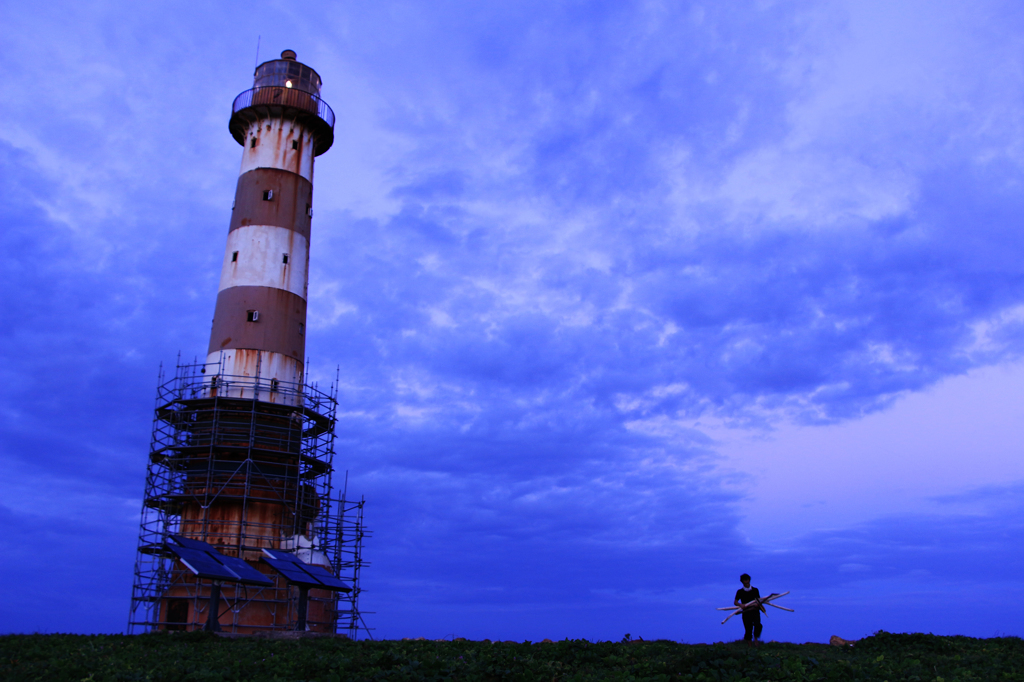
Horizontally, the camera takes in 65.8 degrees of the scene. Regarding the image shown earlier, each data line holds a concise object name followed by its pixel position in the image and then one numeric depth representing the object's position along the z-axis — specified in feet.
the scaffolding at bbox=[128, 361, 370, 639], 118.11
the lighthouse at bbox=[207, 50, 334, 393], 132.57
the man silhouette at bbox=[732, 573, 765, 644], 67.67
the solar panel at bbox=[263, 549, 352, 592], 98.12
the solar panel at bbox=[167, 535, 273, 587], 86.48
